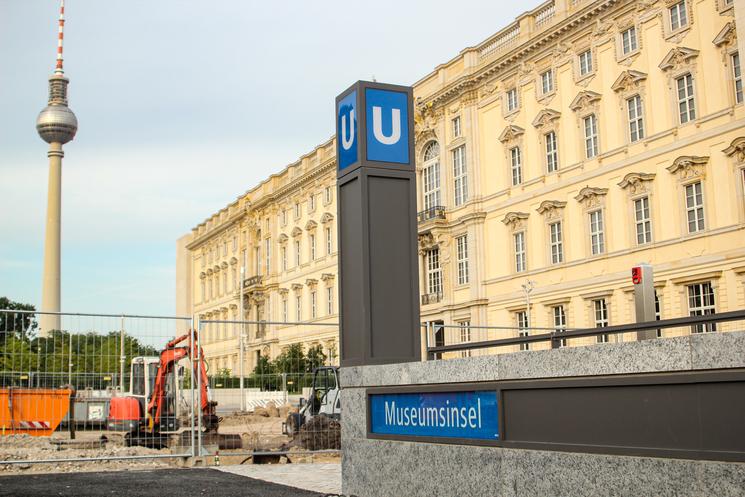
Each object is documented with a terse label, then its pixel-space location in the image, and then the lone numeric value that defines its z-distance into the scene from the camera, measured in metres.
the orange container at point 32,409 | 15.73
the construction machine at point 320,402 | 17.91
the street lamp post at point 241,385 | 17.44
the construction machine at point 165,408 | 17.98
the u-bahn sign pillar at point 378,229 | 8.32
